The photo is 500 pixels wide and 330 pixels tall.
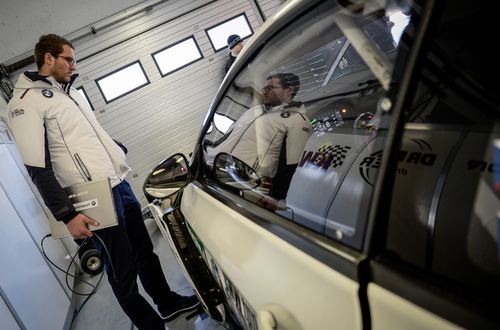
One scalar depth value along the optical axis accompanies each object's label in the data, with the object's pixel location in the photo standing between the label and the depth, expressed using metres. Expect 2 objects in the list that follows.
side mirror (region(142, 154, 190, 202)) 1.52
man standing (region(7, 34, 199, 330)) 1.64
